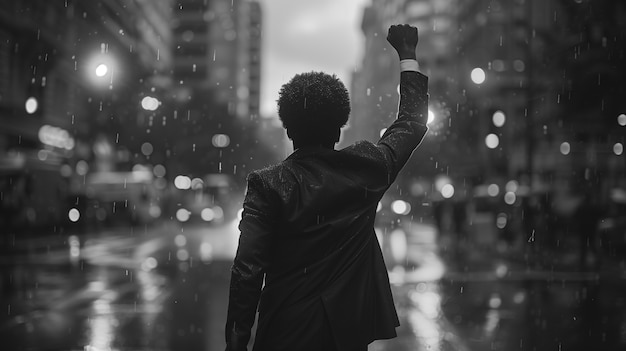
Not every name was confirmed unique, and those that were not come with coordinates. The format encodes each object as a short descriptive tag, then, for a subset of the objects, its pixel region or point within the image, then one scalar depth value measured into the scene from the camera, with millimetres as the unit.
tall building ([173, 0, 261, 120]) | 111812
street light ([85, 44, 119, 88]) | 24230
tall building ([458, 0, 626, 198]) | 19297
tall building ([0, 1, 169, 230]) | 28017
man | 2342
